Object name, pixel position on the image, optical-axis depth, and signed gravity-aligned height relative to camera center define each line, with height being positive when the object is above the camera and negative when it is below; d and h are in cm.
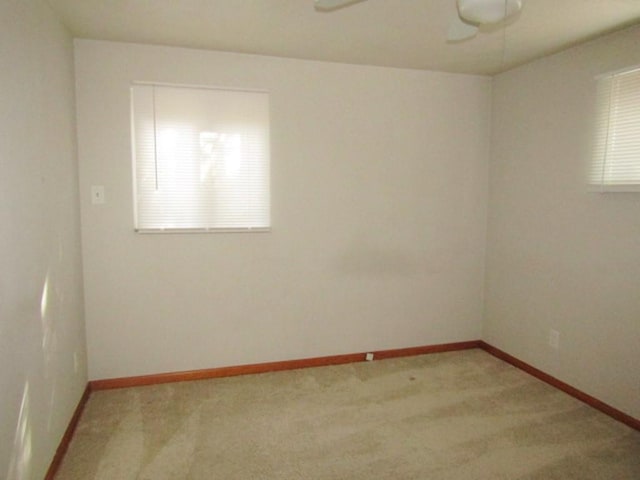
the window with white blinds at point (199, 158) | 274 +31
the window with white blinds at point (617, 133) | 234 +45
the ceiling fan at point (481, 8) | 151 +77
